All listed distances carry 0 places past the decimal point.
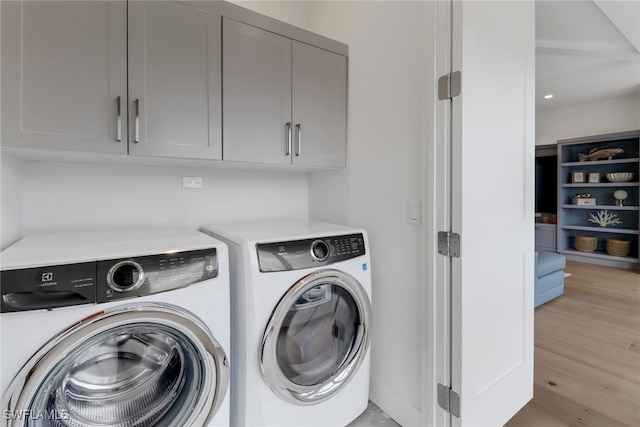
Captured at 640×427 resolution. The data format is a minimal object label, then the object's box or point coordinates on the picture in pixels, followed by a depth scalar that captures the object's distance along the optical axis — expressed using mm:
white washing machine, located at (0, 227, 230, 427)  796
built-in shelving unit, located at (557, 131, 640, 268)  4664
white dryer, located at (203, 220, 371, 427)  1184
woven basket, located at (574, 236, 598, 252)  5035
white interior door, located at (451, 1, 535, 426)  1279
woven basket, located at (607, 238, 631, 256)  4664
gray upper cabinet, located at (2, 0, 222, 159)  1071
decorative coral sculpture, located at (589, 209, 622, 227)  4953
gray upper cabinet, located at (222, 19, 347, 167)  1511
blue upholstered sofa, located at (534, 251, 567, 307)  3072
